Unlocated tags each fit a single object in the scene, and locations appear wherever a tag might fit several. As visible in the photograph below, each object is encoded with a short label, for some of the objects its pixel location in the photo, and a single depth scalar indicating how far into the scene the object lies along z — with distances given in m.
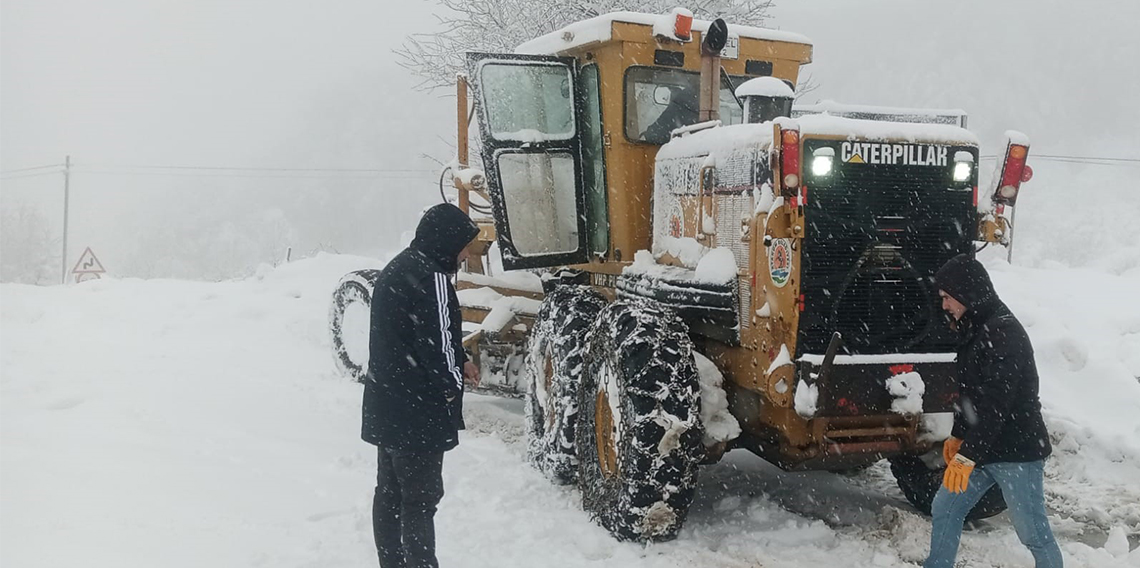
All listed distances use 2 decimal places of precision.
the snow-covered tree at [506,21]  16.30
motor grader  4.62
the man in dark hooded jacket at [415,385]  3.82
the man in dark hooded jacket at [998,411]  3.73
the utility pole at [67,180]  33.45
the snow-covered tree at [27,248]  46.47
